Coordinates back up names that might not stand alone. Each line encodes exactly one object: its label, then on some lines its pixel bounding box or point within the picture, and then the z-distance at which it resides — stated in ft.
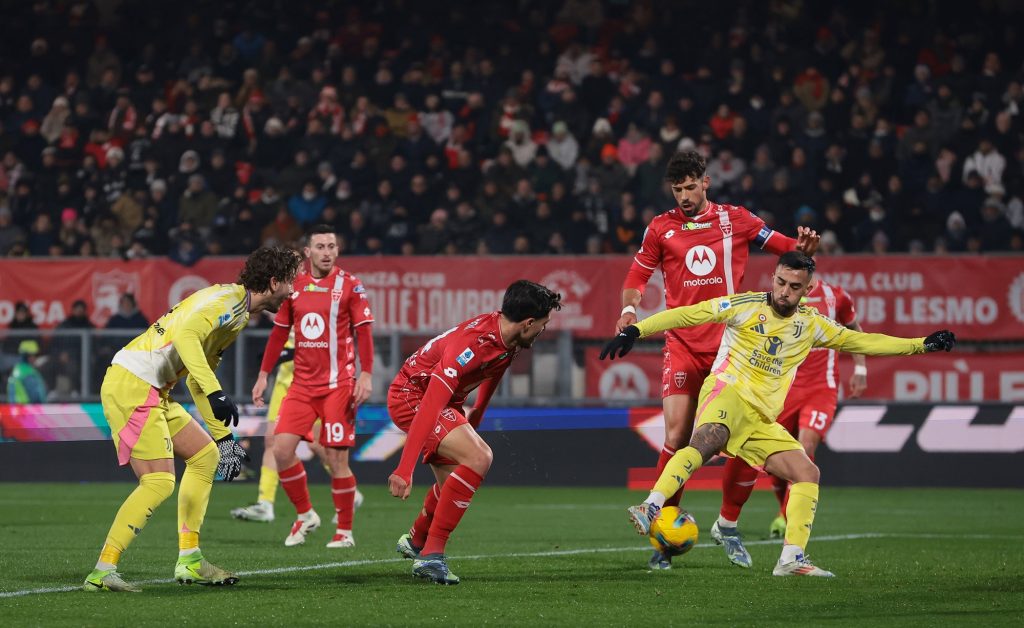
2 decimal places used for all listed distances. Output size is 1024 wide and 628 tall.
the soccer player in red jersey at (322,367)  74.33
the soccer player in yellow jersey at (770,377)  58.44
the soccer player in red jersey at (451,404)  52.75
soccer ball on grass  56.08
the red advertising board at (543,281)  112.47
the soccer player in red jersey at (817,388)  78.64
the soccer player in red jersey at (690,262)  63.51
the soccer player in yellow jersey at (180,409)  51.67
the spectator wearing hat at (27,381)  116.37
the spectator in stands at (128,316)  120.16
